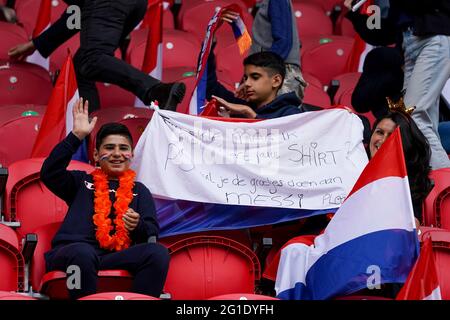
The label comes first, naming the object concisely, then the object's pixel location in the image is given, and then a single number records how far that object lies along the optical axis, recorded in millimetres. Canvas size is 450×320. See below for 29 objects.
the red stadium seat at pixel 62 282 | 15344
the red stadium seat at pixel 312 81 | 20797
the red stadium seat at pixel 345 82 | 20703
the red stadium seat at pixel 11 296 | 13844
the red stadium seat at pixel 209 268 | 15937
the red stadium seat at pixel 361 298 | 15148
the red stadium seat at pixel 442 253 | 15912
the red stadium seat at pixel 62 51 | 21266
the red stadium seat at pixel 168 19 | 23016
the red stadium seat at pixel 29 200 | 16609
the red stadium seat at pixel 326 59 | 21984
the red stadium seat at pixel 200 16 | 22541
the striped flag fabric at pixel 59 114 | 17750
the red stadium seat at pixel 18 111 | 18578
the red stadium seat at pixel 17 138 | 18312
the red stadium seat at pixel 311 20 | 23375
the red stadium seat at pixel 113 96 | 20406
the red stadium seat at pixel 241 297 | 14312
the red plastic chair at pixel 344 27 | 23687
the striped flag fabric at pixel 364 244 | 15031
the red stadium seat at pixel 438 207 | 17406
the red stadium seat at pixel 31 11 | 22203
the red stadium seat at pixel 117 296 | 14148
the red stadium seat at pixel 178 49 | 21672
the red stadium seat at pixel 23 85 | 19828
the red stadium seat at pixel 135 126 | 18297
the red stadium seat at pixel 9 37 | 20937
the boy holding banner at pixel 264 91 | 17656
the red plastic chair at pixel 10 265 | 15547
